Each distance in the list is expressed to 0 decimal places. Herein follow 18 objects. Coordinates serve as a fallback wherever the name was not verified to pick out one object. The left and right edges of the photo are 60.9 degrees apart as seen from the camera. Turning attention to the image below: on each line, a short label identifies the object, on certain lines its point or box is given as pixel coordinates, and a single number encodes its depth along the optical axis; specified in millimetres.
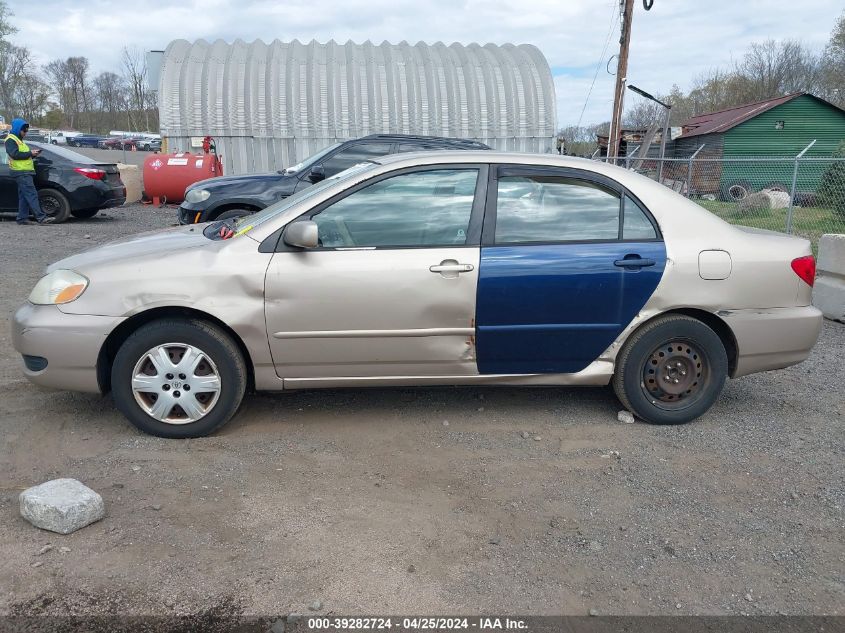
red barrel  17641
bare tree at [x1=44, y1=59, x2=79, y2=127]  76188
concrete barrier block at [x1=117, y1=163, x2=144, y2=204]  18594
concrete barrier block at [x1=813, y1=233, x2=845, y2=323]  7355
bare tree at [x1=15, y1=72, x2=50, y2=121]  63781
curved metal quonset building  20516
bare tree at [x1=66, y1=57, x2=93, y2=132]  79500
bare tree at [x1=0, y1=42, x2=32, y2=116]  59219
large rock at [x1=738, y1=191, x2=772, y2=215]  15352
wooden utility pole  19188
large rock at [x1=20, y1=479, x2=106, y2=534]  3139
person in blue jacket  12109
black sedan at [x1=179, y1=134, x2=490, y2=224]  8797
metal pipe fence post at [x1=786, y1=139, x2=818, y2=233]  11023
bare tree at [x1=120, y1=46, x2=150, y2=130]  61562
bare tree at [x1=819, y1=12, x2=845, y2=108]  42969
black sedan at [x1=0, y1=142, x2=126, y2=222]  13492
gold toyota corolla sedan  4051
